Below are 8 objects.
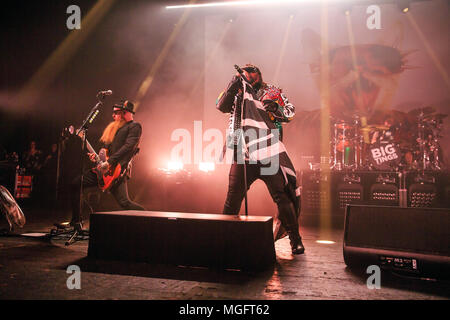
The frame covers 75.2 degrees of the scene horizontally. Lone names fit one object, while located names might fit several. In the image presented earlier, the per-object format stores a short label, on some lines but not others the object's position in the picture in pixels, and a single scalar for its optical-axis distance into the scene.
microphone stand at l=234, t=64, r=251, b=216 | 2.38
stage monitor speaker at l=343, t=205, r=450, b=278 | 1.78
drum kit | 5.80
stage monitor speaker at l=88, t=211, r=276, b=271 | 1.95
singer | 2.53
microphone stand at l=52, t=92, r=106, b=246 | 3.06
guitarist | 3.34
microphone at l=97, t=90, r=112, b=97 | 3.11
